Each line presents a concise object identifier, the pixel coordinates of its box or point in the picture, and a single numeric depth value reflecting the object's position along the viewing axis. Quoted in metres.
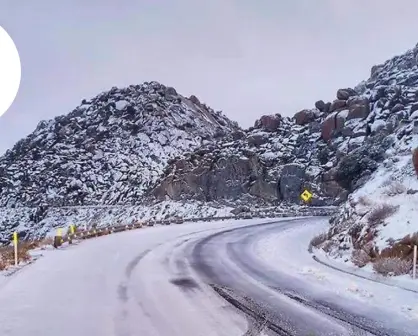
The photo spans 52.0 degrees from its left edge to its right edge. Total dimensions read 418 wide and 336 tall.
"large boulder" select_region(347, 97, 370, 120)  58.62
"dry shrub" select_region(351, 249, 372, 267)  11.35
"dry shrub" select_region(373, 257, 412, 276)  9.78
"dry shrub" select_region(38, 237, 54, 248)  20.37
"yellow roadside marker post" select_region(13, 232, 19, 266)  12.89
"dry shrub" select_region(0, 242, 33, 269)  12.59
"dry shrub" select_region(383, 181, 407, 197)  14.62
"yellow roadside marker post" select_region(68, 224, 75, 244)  22.23
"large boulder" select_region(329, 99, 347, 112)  65.35
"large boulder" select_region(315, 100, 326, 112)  72.91
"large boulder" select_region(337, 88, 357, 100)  67.50
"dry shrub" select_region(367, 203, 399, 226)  12.62
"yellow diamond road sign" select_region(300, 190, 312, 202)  47.72
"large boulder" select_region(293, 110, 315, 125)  72.94
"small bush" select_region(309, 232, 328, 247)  17.12
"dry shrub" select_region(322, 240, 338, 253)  14.63
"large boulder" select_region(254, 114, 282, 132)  75.56
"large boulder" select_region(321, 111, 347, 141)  61.72
